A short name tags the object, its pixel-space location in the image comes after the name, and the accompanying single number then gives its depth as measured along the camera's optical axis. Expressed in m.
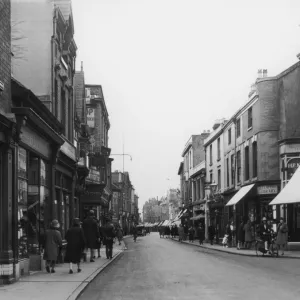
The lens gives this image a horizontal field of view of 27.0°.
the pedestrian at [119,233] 48.77
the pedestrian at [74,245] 18.75
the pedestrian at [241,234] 38.34
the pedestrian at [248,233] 34.79
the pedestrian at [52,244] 18.73
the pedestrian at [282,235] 28.95
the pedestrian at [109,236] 26.61
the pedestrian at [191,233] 56.53
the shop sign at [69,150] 25.60
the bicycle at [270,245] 28.31
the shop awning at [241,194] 38.26
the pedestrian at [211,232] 45.77
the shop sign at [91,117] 54.53
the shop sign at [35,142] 17.98
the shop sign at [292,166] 33.47
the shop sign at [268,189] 36.19
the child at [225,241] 40.25
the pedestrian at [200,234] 48.19
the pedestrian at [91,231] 25.05
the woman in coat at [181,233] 60.28
